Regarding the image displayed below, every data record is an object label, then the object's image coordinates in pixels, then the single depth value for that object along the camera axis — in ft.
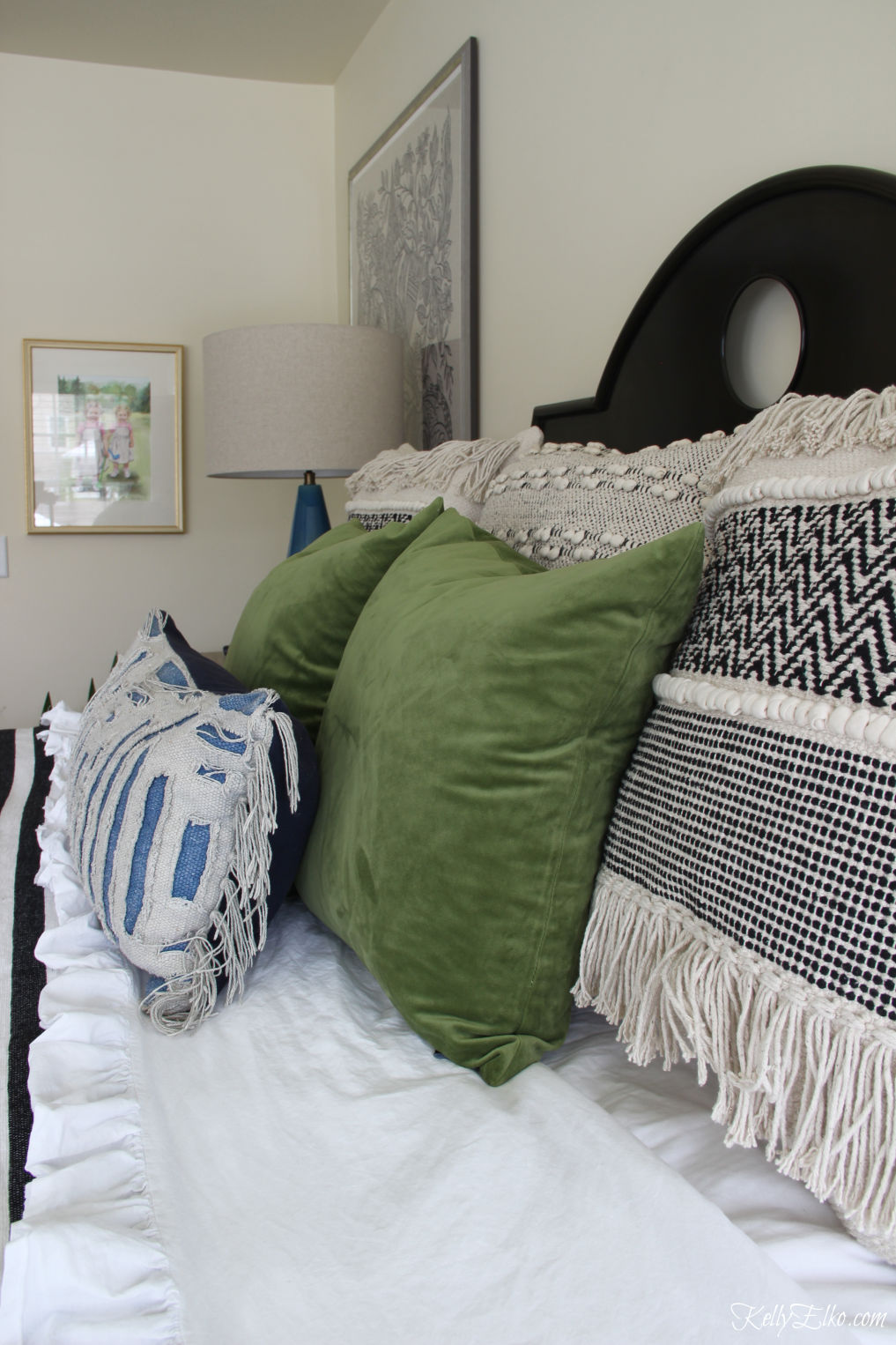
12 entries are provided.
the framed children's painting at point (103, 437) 9.64
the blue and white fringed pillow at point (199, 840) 2.56
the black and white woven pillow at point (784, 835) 1.66
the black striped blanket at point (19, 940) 2.08
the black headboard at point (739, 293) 3.18
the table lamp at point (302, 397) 7.13
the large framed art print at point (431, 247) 6.63
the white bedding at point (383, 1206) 1.62
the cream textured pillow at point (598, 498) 3.07
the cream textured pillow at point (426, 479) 4.32
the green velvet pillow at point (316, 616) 3.64
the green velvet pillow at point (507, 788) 2.25
